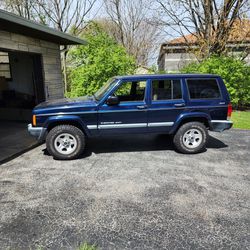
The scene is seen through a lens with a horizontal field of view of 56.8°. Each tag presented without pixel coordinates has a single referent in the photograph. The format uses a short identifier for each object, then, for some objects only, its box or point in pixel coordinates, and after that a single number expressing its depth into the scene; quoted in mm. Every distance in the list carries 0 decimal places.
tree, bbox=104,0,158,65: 23859
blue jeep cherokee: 5090
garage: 6254
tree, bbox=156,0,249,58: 13098
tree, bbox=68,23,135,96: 10188
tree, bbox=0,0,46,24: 19319
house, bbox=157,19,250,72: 13352
